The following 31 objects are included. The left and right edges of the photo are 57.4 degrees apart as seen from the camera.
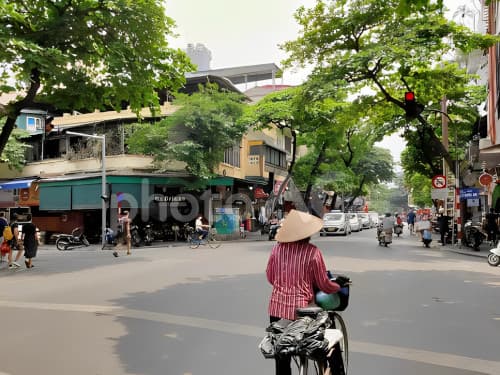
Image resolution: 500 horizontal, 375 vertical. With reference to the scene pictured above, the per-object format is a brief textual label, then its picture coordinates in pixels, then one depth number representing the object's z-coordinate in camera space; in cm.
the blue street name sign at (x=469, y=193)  2092
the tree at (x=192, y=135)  2497
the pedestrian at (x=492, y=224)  1917
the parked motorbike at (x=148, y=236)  2392
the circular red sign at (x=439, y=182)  2166
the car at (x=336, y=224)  3019
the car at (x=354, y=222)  3890
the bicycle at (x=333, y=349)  317
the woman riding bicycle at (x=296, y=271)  352
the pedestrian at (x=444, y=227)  2200
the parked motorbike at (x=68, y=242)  2259
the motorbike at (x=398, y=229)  2872
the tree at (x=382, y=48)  1464
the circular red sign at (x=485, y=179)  1906
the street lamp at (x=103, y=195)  2244
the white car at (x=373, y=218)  5332
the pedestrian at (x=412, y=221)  3652
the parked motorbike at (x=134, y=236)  2312
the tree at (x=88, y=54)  1166
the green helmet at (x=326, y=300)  363
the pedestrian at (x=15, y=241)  1431
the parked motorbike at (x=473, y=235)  1877
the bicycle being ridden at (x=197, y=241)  2173
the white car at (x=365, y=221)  4683
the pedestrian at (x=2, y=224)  1488
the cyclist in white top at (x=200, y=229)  2160
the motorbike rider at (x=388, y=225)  2055
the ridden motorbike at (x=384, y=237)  2053
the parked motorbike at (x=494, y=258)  1315
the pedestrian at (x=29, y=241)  1394
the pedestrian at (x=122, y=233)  2122
